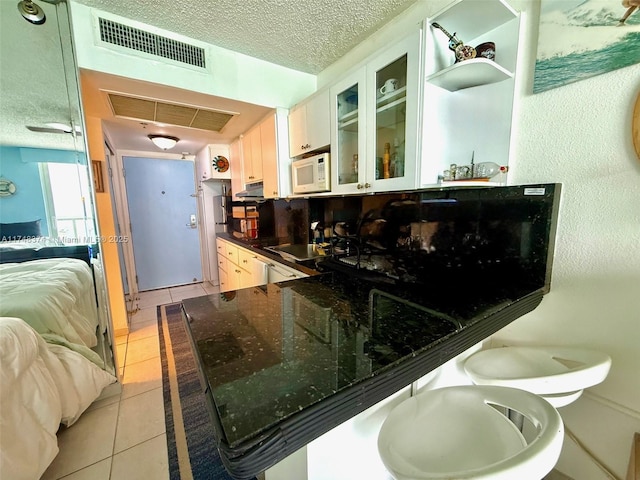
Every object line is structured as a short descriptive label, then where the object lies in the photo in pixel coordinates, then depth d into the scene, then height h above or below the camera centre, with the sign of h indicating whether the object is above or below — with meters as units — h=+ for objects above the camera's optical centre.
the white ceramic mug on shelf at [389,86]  1.33 +0.58
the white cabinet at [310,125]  1.76 +0.56
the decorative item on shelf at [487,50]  1.12 +0.63
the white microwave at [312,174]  1.79 +0.20
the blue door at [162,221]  3.75 -0.25
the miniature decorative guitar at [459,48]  1.07 +0.62
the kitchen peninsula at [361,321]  0.52 -0.41
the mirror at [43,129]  1.42 +0.44
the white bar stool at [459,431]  0.60 -0.66
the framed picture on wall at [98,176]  2.23 +0.25
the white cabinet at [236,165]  3.02 +0.45
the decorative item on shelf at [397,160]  1.34 +0.21
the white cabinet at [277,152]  2.16 +0.43
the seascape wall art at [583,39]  0.87 +0.57
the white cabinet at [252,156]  2.50 +0.48
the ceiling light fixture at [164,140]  2.86 +0.70
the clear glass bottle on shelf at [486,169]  1.17 +0.13
